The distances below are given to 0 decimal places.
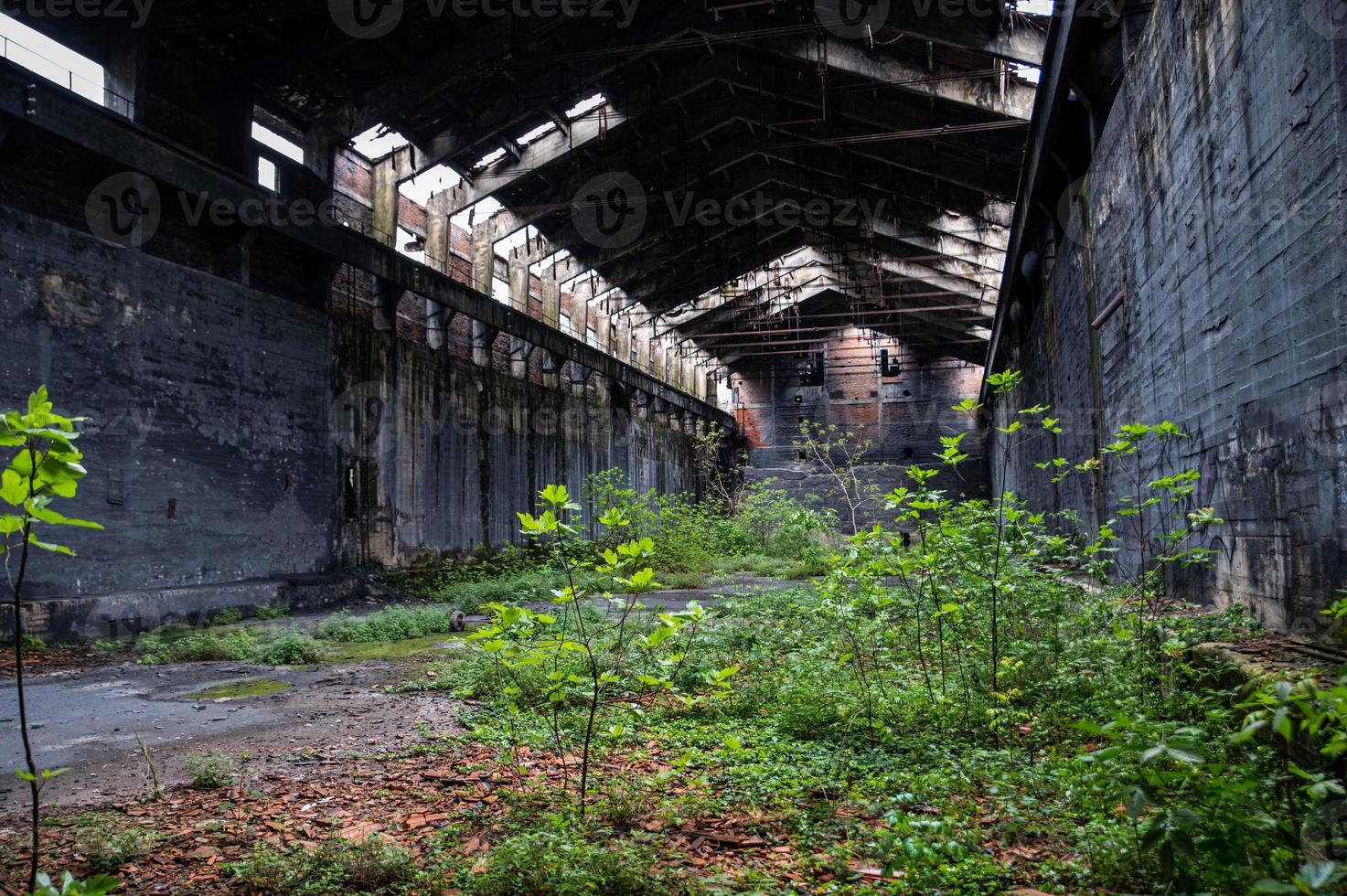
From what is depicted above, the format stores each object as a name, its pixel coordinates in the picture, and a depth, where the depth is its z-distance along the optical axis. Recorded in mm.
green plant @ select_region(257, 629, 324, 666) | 7211
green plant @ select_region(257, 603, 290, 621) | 10031
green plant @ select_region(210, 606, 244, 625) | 9540
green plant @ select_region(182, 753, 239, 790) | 3646
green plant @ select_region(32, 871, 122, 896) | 1466
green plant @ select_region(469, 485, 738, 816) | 3006
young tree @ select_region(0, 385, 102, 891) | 1824
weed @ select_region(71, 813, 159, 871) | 2803
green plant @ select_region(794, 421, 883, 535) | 28266
